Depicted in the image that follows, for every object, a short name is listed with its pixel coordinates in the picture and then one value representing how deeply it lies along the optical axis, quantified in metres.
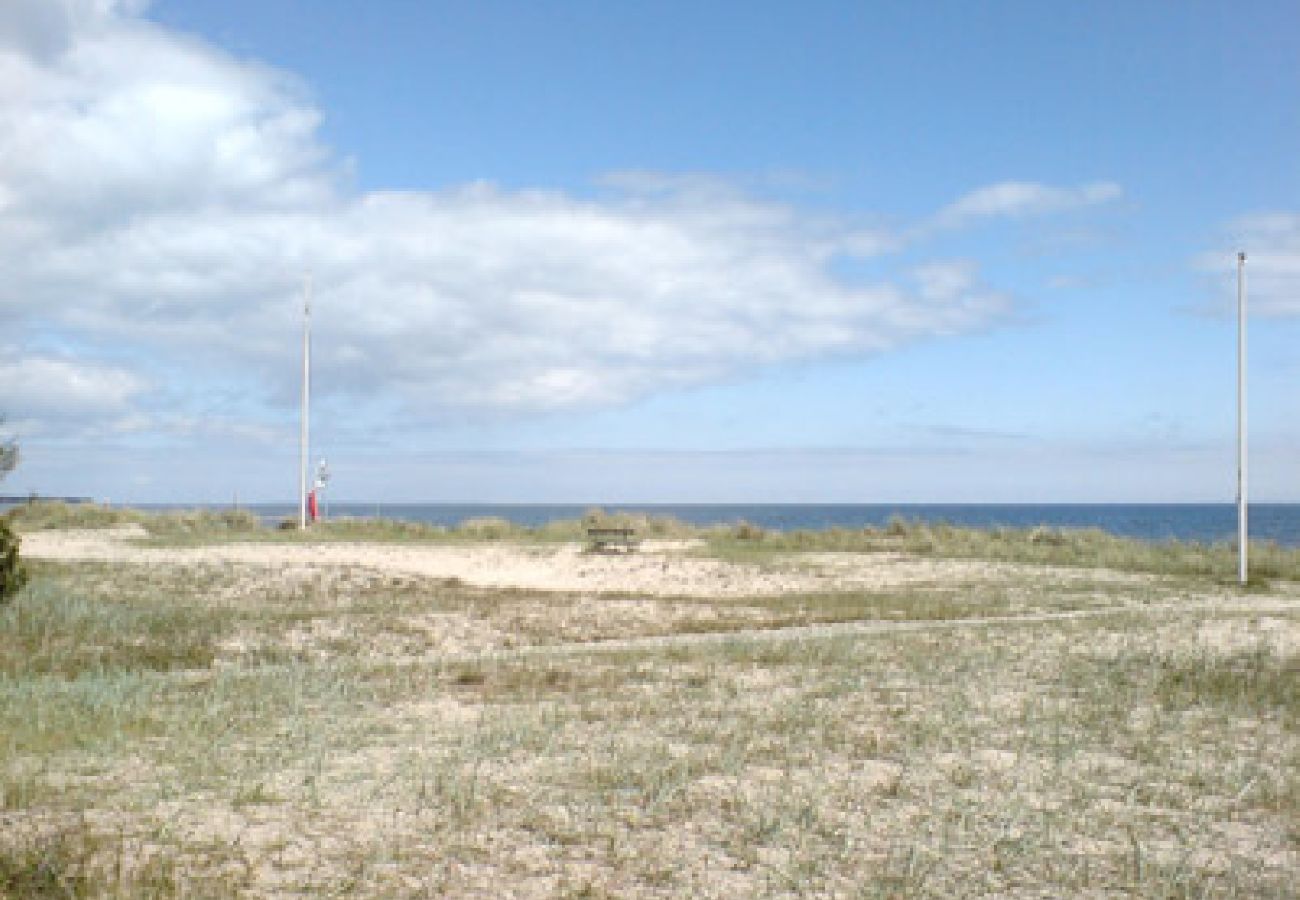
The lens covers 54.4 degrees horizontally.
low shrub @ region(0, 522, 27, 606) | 14.73
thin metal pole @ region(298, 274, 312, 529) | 37.58
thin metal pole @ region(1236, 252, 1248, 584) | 23.25
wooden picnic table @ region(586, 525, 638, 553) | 30.09
